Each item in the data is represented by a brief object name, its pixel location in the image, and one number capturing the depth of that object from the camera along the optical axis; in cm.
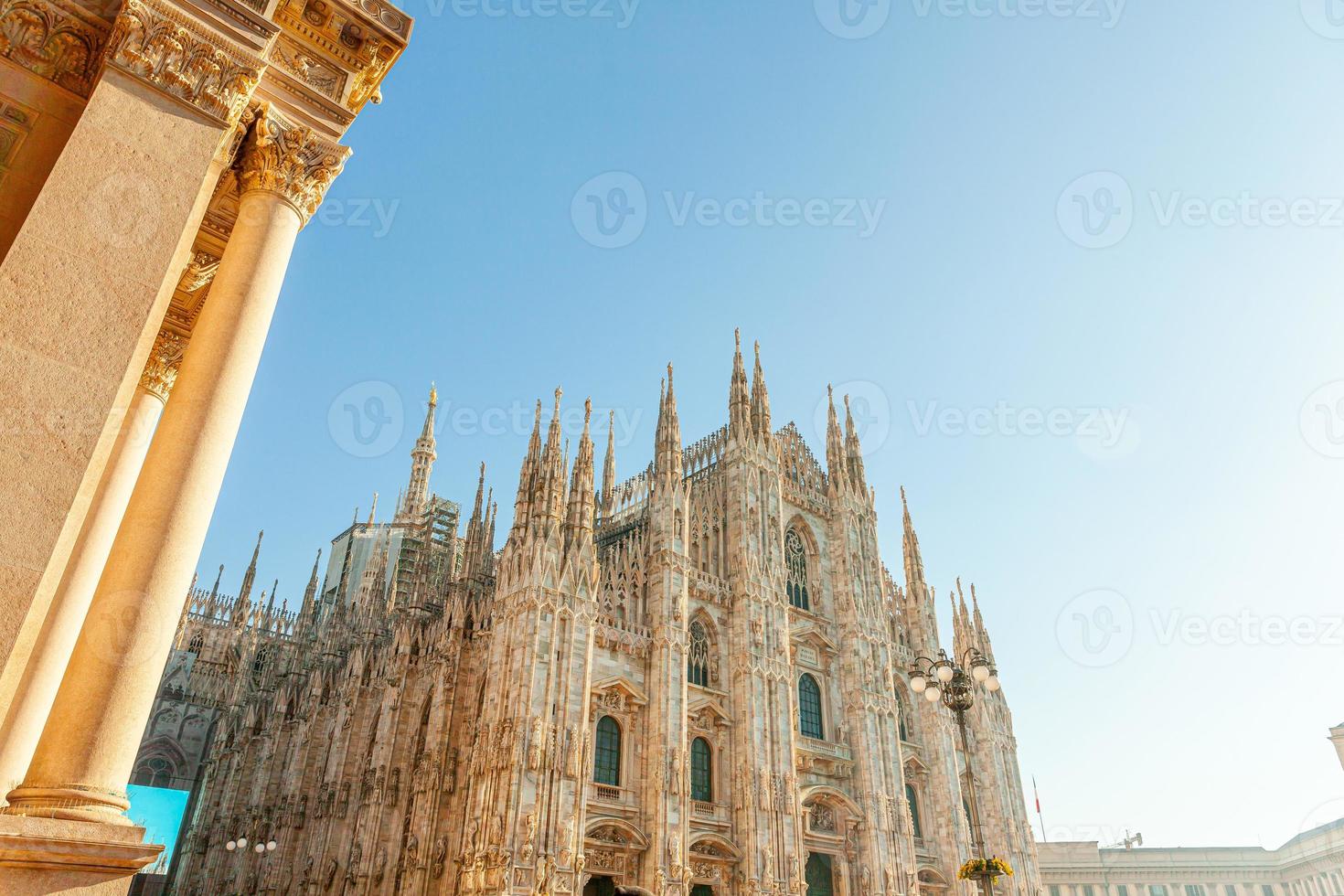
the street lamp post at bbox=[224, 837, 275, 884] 3456
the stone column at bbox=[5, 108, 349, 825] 613
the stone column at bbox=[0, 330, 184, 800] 820
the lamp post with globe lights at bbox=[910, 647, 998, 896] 1507
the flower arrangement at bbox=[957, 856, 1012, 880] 1466
